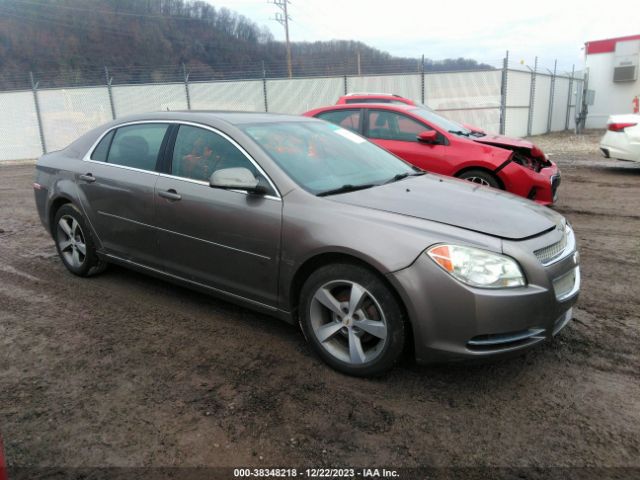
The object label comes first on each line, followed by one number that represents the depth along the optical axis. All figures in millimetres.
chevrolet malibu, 2693
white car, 9648
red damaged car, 6512
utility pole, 34131
